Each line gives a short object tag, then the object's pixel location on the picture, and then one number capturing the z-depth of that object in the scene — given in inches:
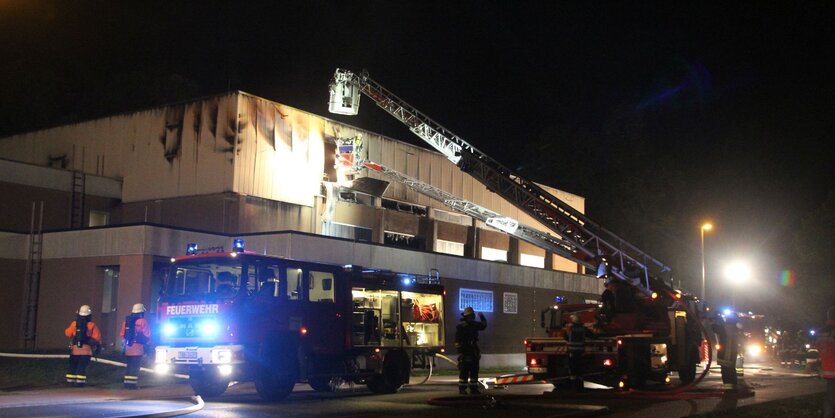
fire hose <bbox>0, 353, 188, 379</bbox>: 754.3
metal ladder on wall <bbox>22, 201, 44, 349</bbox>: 1056.2
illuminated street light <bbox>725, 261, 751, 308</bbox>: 1629.3
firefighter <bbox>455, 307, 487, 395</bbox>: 651.5
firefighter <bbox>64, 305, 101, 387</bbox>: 711.1
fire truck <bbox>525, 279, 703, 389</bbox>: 727.7
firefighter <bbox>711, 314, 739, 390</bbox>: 732.7
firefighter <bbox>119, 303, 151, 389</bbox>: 706.2
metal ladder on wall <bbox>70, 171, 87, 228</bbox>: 1291.8
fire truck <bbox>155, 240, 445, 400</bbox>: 602.2
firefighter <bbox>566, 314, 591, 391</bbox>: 693.3
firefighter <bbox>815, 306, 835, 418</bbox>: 471.5
